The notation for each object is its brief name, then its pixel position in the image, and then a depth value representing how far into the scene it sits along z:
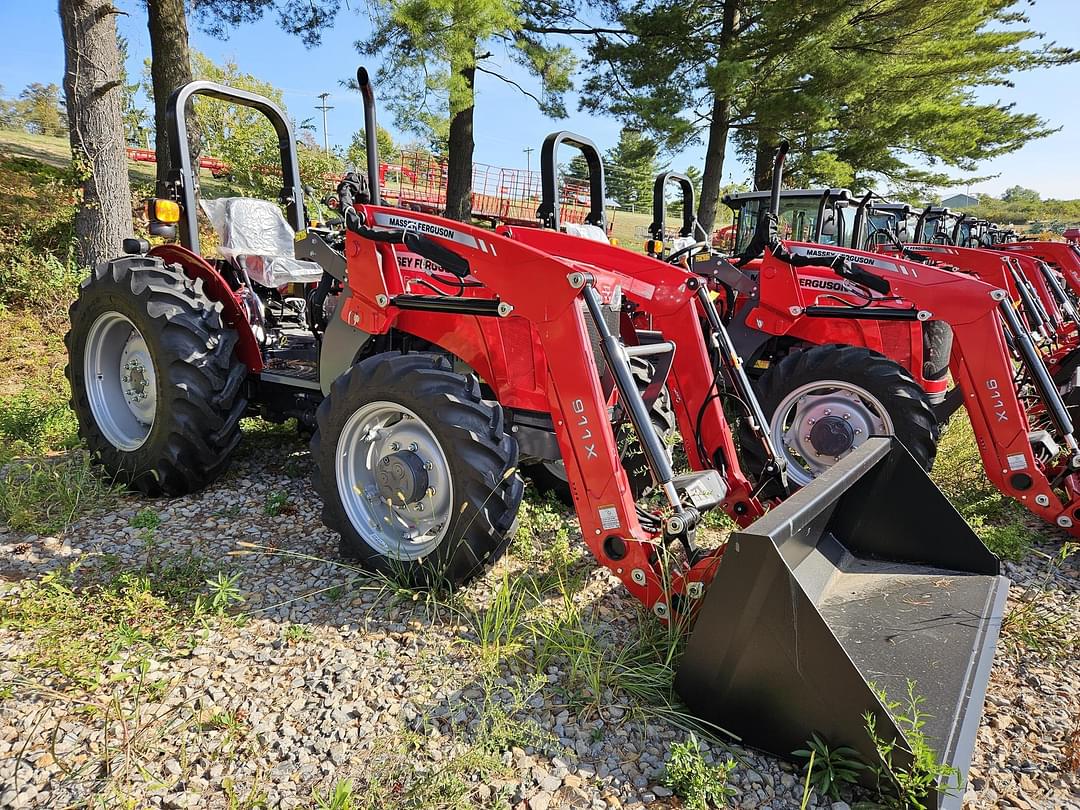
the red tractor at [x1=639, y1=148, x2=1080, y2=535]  4.02
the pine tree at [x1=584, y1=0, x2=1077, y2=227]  13.28
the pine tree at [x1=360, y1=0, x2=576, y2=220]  9.75
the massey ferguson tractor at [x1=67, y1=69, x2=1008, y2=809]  2.13
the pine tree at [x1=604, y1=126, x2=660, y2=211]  15.34
